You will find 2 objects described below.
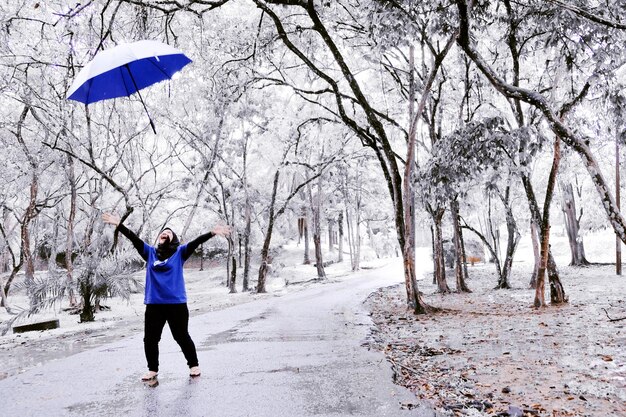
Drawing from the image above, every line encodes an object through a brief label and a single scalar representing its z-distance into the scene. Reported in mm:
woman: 5355
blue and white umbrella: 5703
